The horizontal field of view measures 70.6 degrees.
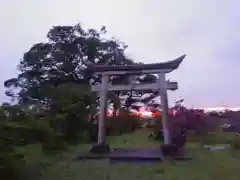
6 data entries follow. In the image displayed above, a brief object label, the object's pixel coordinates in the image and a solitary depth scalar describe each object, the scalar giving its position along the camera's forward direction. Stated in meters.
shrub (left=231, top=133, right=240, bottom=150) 5.45
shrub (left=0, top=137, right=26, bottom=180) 2.35
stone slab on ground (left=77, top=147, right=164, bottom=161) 4.30
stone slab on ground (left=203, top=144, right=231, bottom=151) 5.42
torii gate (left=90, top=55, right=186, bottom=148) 4.88
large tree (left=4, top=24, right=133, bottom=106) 10.46
